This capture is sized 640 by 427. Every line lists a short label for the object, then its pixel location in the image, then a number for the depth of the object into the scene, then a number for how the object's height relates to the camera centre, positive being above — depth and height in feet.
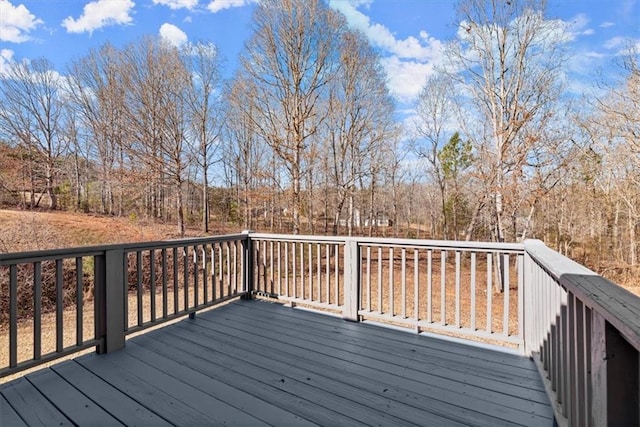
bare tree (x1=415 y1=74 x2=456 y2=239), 38.95 +11.79
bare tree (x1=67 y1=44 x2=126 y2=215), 38.70 +14.79
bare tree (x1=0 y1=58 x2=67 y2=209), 36.99 +13.24
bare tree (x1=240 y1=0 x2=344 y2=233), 28.89 +14.22
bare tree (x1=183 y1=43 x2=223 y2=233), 37.91 +14.74
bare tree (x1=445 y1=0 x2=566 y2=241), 27.76 +13.07
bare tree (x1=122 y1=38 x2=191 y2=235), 36.50 +12.72
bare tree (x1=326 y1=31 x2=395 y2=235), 35.47 +11.65
